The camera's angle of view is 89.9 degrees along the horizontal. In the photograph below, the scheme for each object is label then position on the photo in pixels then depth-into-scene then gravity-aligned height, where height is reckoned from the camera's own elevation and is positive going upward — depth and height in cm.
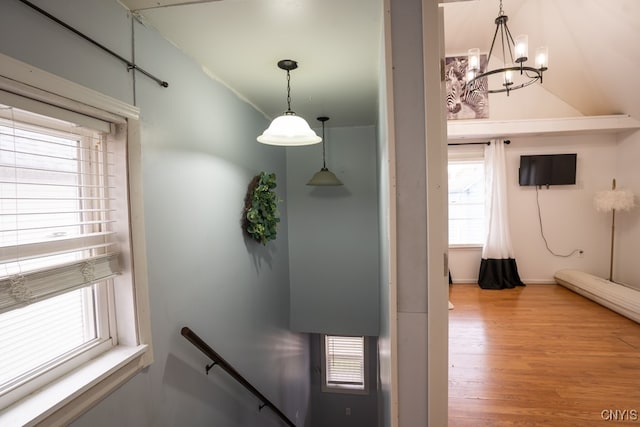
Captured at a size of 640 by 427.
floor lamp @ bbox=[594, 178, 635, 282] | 404 -4
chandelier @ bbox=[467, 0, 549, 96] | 240 +113
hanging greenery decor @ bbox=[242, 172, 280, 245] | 284 -4
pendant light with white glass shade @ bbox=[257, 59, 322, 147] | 200 +45
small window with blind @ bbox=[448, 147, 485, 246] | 483 -1
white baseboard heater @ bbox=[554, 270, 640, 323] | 325 -108
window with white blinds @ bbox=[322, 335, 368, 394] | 526 -269
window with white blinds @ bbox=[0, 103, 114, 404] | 105 -12
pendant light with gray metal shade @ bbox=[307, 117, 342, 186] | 331 +25
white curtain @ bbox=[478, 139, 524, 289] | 454 -50
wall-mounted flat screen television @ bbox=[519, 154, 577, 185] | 447 +42
